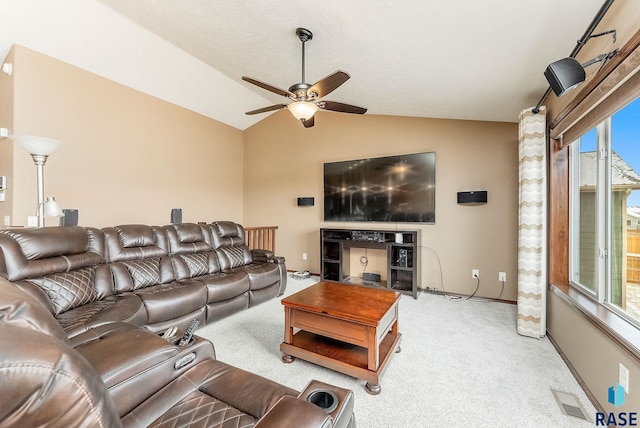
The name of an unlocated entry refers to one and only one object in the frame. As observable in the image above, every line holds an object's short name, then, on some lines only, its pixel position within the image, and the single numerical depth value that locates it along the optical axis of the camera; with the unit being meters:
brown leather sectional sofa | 0.52
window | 1.70
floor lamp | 2.29
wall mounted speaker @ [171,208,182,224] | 3.64
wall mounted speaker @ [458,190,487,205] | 3.68
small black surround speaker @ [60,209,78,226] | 2.66
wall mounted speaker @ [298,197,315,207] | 5.16
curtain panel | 2.60
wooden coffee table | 1.91
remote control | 1.43
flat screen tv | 4.14
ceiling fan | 2.28
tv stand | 3.98
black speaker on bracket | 1.54
